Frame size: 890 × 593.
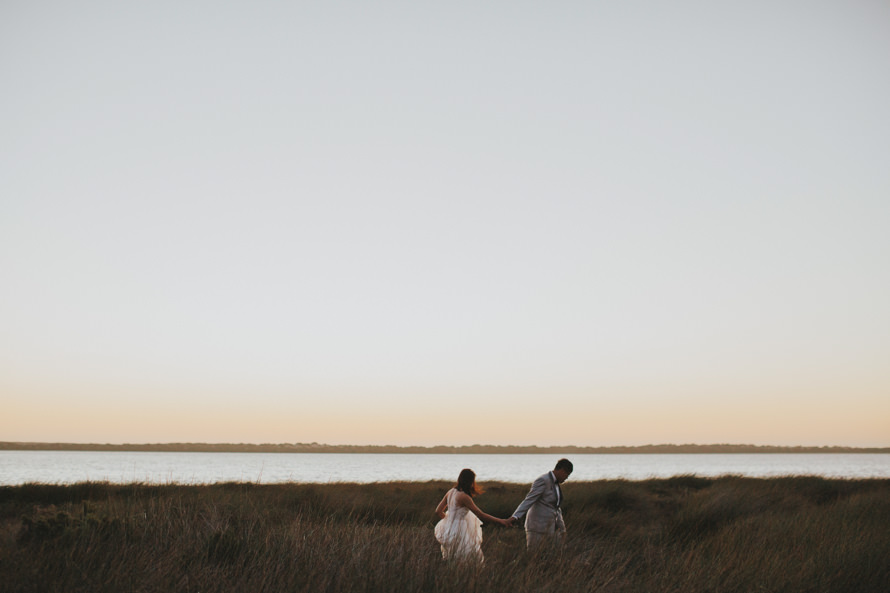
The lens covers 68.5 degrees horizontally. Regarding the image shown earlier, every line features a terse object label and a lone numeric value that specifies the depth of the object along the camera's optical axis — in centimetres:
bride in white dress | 825
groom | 882
